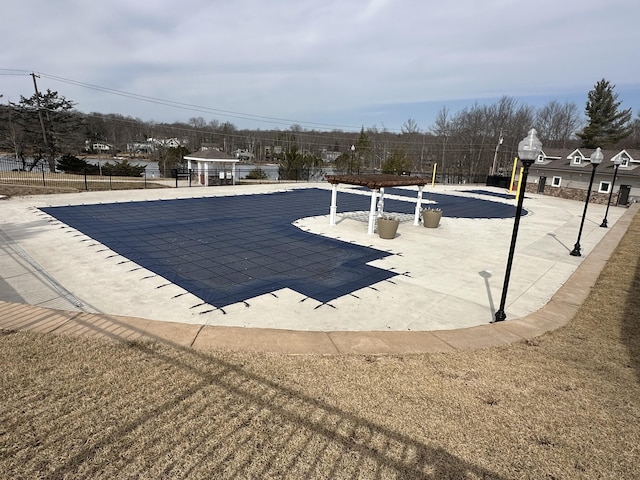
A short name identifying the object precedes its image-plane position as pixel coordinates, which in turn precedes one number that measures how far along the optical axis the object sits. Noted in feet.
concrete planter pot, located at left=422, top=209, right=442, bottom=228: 43.93
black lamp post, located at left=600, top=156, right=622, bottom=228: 39.68
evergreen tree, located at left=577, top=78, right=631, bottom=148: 166.20
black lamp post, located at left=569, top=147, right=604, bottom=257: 32.86
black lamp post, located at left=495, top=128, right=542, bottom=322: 16.99
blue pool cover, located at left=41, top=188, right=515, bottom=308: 23.97
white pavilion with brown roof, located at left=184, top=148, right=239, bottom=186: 88.32
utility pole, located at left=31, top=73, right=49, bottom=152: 117.78
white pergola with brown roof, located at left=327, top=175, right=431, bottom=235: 38.89
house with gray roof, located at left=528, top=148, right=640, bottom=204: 93.50
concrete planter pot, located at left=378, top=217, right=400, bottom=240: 37.06
